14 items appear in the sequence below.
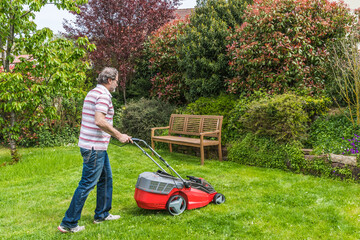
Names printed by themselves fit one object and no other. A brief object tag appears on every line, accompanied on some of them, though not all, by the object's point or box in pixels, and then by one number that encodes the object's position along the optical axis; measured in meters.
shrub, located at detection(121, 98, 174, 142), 9.38
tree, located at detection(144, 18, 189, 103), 10.27
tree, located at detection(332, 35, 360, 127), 6.02
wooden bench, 7.05
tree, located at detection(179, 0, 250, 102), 8.64
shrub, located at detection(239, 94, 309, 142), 6.21
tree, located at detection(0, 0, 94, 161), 6.42
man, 3.28
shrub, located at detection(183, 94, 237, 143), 7.71
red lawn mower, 3.61
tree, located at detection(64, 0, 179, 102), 11.15
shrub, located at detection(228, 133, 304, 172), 5.94
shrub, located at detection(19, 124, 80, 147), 9.55
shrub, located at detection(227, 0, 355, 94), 7.15
